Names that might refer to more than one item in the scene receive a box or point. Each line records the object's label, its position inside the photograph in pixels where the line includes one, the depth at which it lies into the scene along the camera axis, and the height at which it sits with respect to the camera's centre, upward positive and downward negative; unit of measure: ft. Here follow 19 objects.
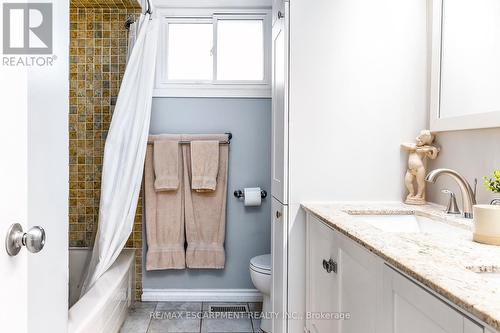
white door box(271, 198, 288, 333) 6.12 -1.84
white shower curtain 7.07 +0.00
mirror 4.55 +1.26
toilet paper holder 9.62 -1.00
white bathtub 5.67 -2.52
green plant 4.00 -0.28
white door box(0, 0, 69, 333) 2.96 -0.27
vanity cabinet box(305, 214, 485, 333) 2.50 -1.24
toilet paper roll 9.34 -1.03
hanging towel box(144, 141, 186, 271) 9.34 -1.74
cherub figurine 5.90 -0.07
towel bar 9.35 +0.31
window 9.67 +2.62
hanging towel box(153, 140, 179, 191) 9.23 -0.15
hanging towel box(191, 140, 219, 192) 9.21 -0.21
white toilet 7.78 -2.62
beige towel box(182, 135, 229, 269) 9.45 -1.62
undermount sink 5.22 -0.92
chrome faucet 4.71 -0.43
